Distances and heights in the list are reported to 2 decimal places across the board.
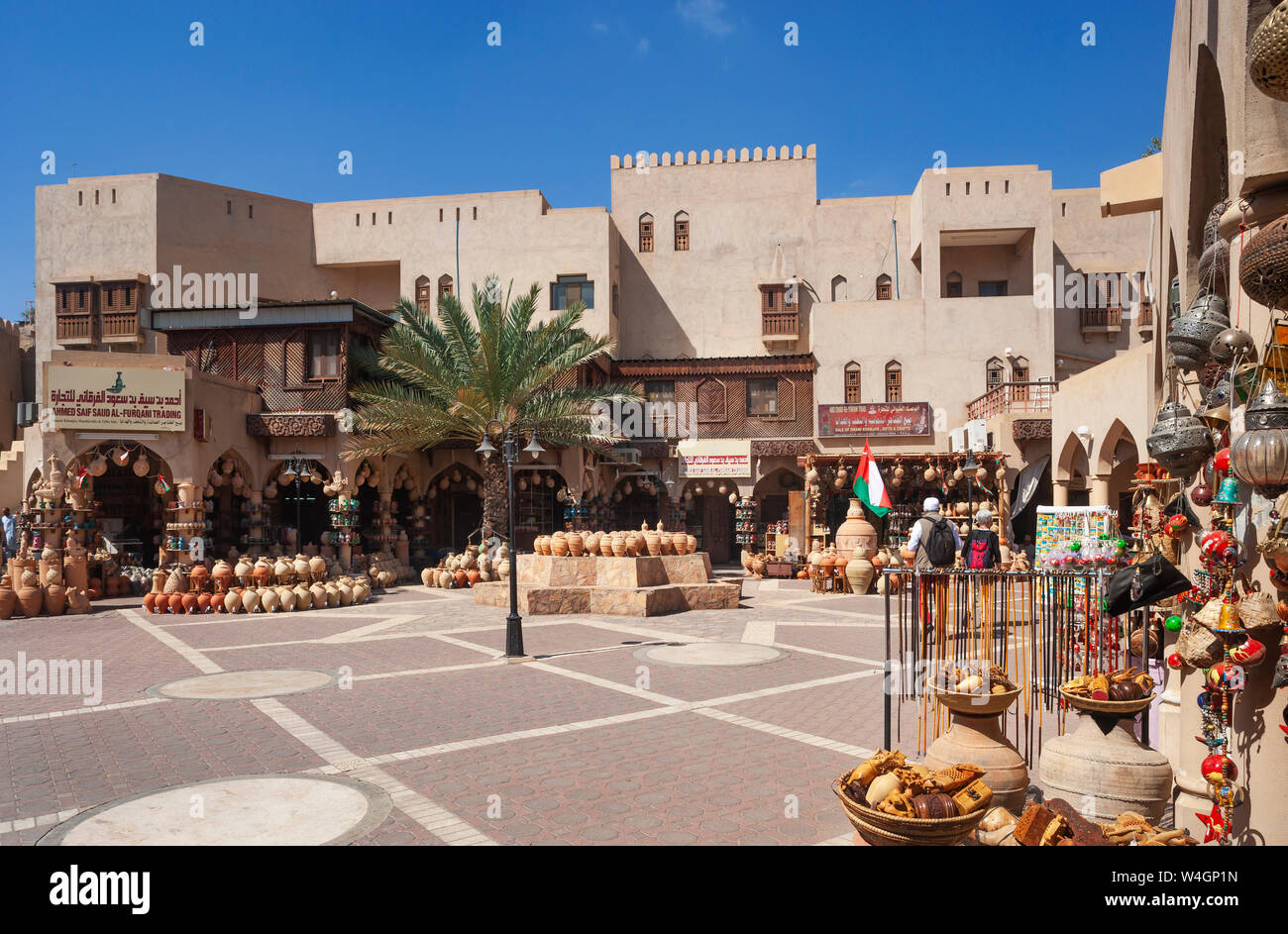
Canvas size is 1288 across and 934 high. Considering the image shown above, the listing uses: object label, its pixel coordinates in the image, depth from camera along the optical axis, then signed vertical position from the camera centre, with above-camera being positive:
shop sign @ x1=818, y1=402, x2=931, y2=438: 26.72 +1.95
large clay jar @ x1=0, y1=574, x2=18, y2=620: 15.62 -2.16
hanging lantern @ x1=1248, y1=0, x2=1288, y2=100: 2.89 +1.47
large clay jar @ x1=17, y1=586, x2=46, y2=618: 15.87 -2.20
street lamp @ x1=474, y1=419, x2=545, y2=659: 11.31 -1.85
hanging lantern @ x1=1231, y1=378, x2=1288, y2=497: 3.25 +0.13
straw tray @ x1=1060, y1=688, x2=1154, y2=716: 4.97 -1.34
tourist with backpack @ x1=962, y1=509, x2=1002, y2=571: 13.47 -1.11
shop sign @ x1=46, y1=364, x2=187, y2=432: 18.31 +1.87
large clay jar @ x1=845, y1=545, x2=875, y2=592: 19.70 -2.15
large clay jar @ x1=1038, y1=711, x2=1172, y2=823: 4.93 -1.73
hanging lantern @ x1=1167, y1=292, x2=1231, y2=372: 4.38 +0.78
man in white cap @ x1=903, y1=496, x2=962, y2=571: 11.15 -0.79
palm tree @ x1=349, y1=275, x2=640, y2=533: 20.98 +2.53
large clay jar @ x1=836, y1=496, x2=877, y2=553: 20.69 -1.27
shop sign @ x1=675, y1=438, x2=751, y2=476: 27.38 +0.77
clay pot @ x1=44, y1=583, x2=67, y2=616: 16.23 -2.23
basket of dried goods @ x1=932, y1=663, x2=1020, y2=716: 5.07 -1.29
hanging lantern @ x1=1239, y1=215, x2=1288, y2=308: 3.26 +0.84
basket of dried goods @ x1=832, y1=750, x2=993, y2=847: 3.74 -1.49
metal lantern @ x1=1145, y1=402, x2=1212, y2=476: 4.46 +0.21
